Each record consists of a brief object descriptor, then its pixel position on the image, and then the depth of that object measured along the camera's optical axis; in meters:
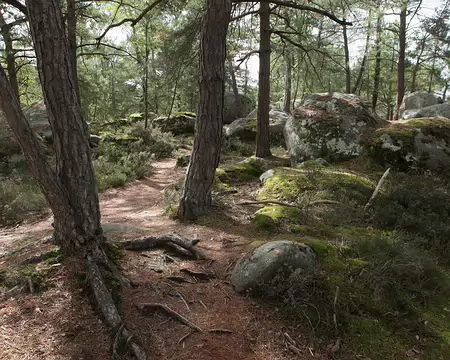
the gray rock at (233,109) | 22.91
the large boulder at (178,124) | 18.17
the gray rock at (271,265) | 3.29
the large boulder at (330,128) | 9.39
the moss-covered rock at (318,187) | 6.22
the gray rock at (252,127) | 14.45
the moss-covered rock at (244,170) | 8.03
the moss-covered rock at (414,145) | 8.36
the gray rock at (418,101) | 19.08
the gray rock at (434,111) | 16.03
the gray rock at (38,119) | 12.76
